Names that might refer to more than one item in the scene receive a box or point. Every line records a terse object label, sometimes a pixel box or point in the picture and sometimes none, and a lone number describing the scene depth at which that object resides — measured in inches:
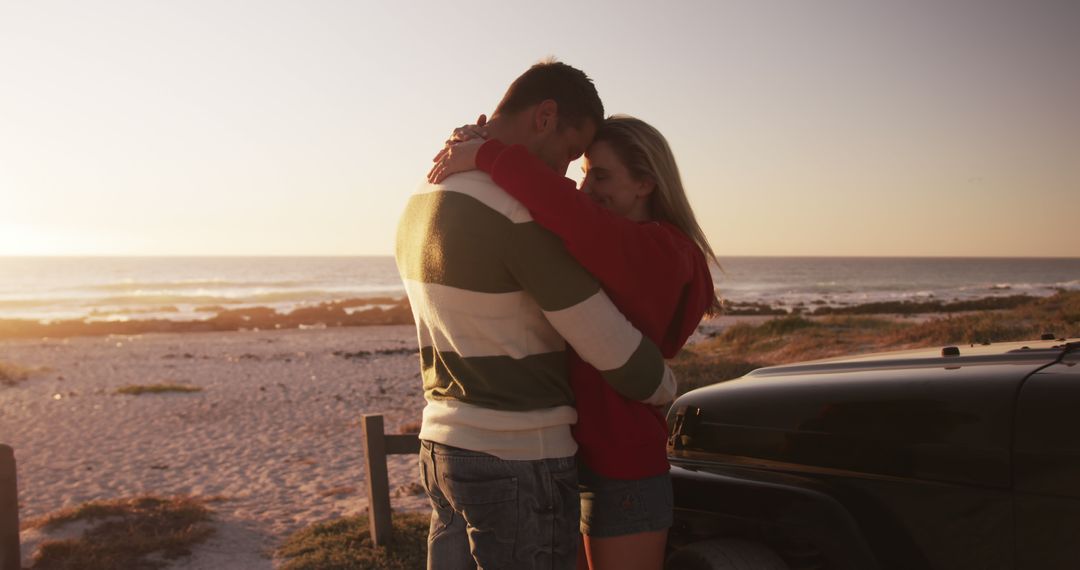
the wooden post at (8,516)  185.0
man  77.3
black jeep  74.0
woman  77.9
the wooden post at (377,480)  240.5
